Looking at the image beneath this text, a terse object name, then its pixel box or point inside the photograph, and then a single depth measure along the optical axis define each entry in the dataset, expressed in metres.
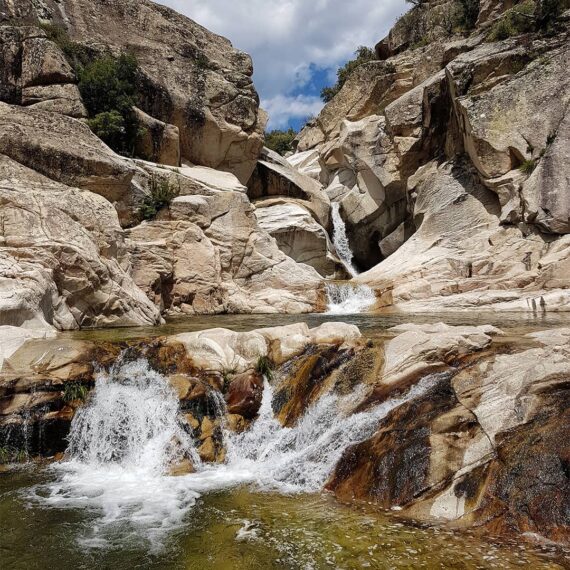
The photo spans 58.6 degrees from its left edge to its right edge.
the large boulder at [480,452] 5.84
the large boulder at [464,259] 18.66
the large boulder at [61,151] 17.86
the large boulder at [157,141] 24.30
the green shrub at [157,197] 20.64
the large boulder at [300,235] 26.66
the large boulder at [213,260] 20.11
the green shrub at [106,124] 22.30
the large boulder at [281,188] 30.30
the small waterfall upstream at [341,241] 31.20
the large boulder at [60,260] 13.05
